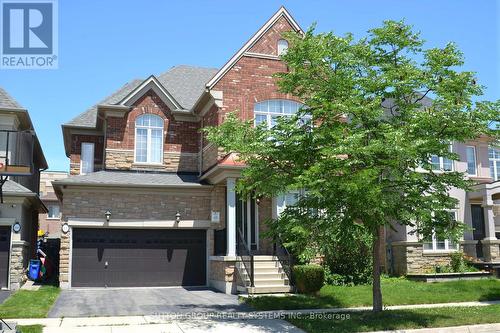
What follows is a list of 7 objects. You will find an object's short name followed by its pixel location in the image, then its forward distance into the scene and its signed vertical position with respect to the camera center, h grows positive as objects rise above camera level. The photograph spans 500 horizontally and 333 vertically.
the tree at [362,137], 11.74 +2.42
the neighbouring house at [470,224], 22.53 +0.48
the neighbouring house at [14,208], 20.14 +1.23
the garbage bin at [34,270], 21.83 -1.33
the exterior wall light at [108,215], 20.67 +0.90
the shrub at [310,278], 17.12 -1.38
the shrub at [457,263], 22.66 -1.22
